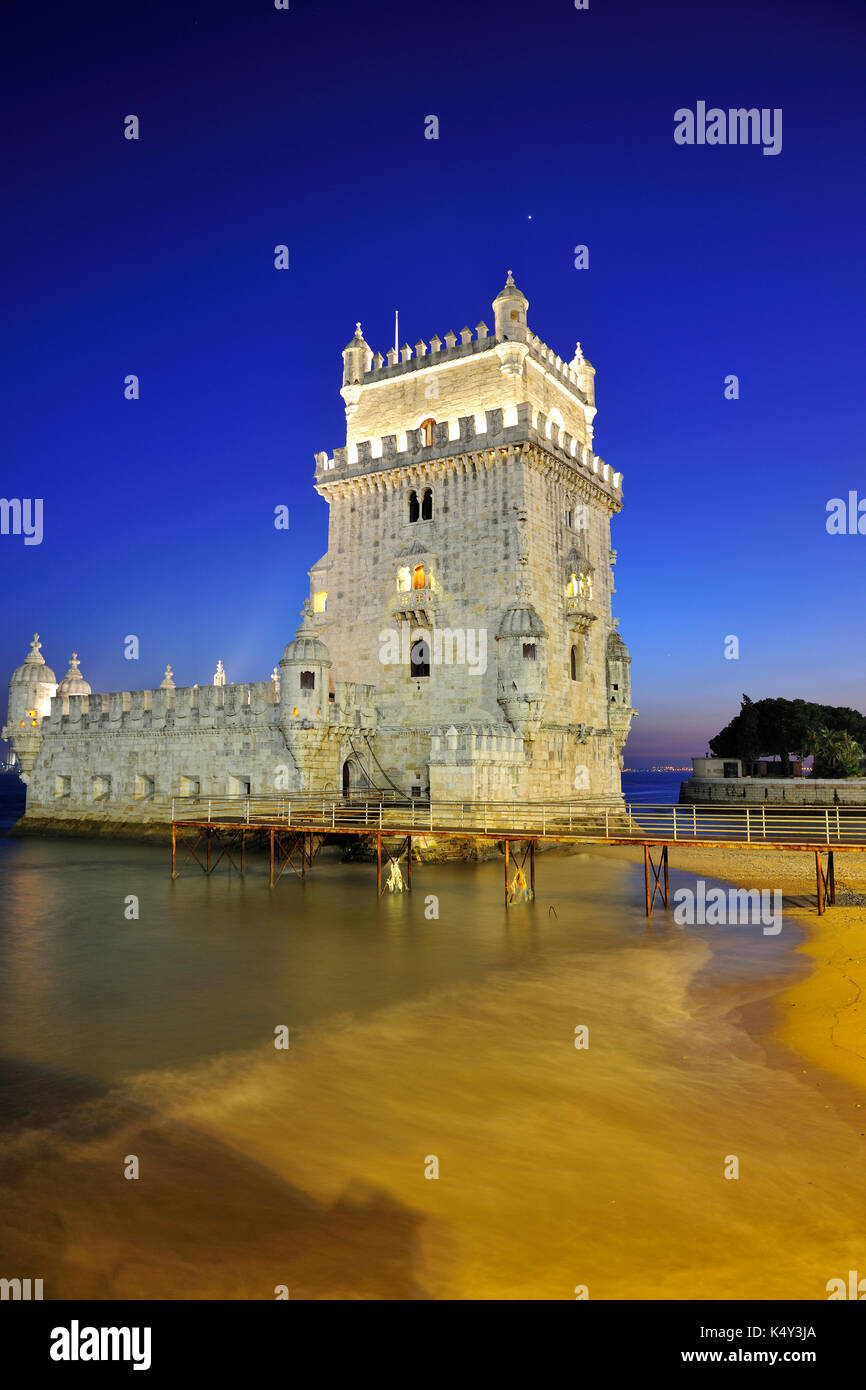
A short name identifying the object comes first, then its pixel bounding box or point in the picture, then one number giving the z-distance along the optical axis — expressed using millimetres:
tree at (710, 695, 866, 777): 62094
